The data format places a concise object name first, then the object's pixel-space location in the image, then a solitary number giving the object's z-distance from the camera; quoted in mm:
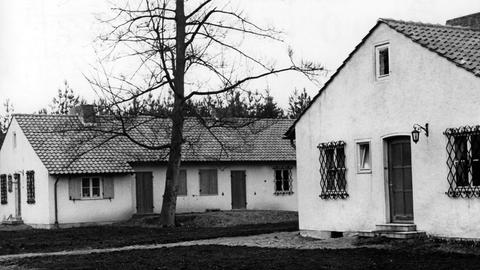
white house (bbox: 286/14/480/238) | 17906
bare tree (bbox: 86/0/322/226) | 28719
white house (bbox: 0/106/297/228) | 34094
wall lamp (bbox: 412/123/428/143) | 18812
